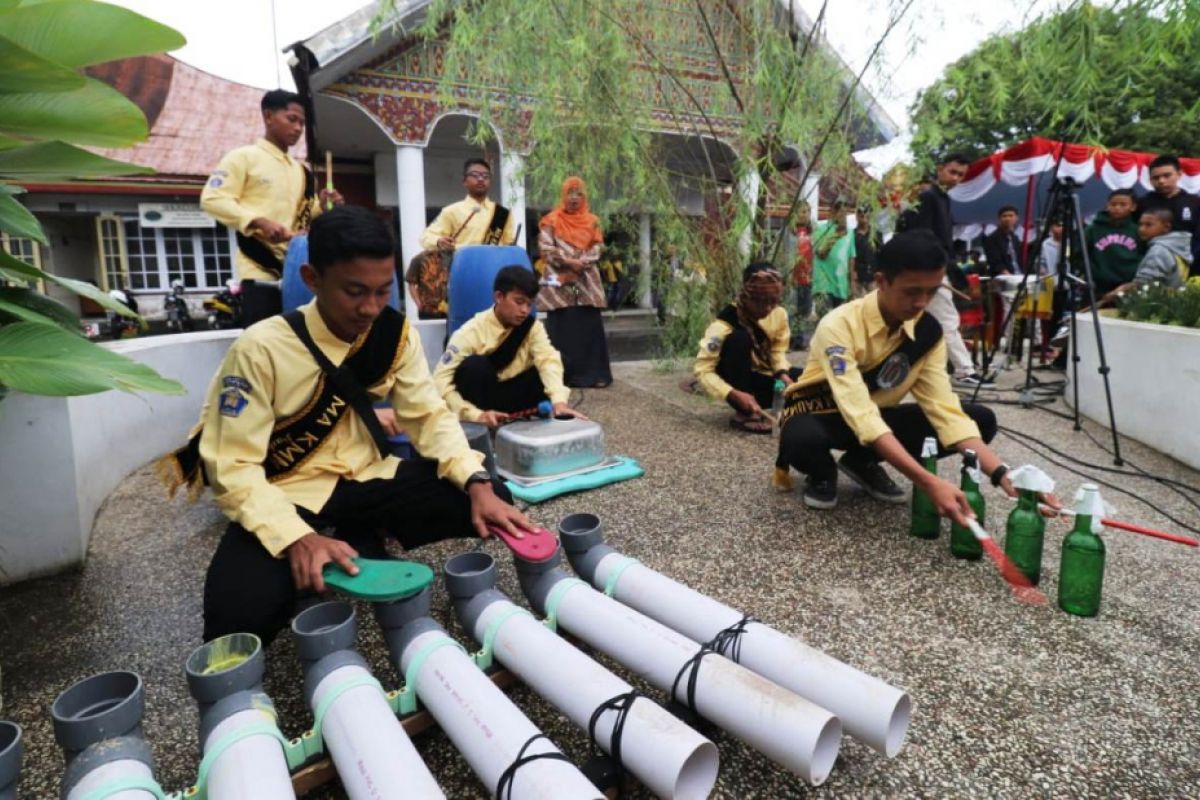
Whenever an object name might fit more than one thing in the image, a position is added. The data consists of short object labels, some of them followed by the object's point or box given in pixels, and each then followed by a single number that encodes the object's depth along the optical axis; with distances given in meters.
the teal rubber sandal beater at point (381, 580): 1.35
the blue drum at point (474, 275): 4.48
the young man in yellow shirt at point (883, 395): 2.23
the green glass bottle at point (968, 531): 2.20
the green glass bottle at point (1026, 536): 1.96
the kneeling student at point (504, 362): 3.36
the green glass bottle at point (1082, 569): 1.79
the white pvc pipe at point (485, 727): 0.98
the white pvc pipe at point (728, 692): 1.11
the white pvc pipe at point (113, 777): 0.93
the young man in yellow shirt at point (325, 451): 1.50
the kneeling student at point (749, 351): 3.87
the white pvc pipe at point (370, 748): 0.99
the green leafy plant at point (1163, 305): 3.59
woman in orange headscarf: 5.56
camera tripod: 3.65
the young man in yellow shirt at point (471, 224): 4.93
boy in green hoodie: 5.55
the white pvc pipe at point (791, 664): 1.18
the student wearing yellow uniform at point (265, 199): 3.29
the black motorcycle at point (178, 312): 11.61
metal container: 2.99
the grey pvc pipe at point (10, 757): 0.95
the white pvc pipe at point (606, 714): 1.05
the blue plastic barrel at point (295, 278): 3.15
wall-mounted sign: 12.04
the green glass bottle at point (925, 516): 2.37
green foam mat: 2.80
